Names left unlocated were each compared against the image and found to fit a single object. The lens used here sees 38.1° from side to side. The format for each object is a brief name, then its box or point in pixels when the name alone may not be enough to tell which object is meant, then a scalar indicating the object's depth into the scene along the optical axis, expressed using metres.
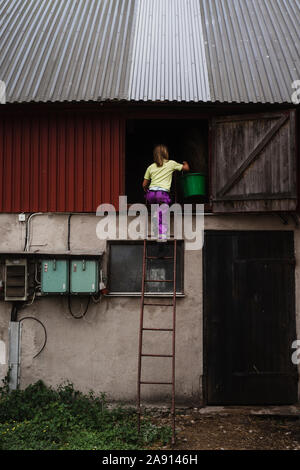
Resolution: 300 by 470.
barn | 7.43
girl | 7.53
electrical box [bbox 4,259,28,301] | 7.41
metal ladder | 6.50
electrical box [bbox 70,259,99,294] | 7.32
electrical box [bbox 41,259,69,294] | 7.32
